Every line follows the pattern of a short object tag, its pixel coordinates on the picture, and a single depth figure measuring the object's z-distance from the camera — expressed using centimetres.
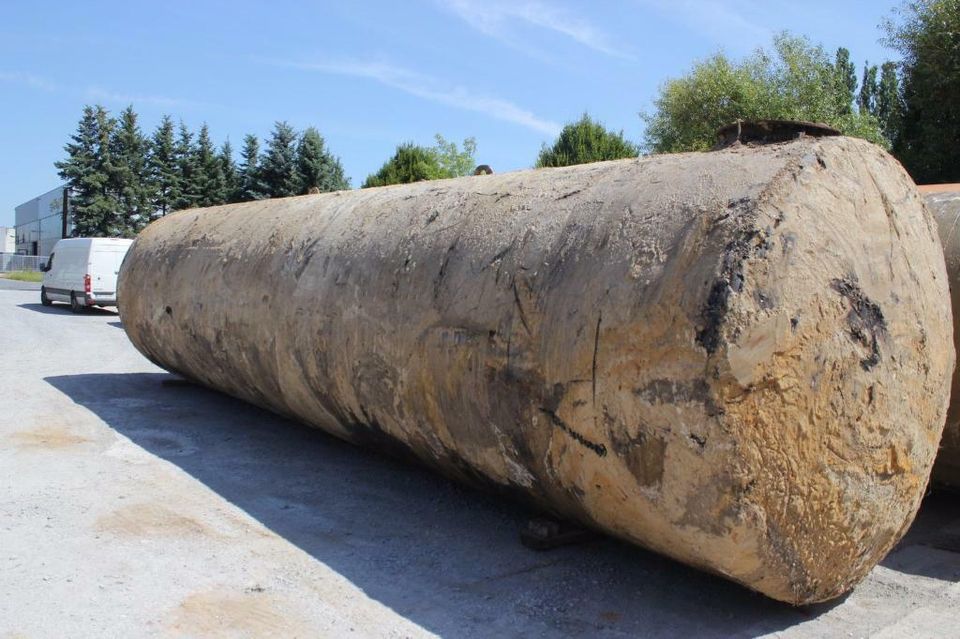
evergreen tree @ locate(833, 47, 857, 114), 2678
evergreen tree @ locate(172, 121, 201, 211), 4247
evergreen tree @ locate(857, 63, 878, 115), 4050
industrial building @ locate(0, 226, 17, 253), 8500
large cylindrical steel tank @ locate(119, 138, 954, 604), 312
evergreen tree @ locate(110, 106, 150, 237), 4266
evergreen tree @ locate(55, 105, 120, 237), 4175
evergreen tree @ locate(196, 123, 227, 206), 4231
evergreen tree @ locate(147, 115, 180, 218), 4300
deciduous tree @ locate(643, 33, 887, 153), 2612
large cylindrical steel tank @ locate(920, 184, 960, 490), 478
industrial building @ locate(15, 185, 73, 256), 6350
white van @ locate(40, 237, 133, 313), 2003
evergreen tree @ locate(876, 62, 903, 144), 2492
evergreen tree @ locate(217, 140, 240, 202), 4244
